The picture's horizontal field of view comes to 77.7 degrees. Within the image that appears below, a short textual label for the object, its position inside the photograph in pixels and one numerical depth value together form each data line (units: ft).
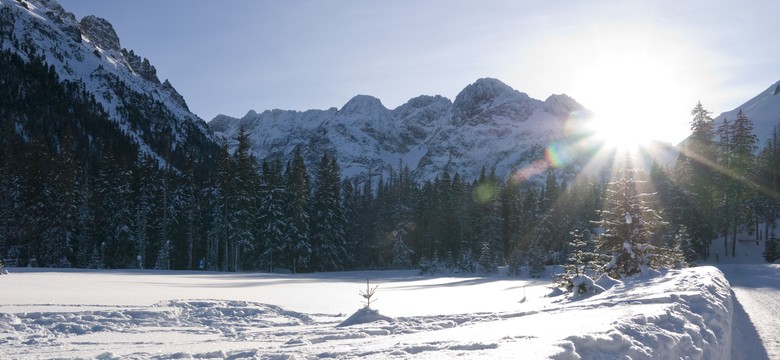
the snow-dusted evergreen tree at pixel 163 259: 140.36
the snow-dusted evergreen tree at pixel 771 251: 146.41
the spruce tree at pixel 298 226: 152.46
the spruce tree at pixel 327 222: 163.32
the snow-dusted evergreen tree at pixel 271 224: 148.87
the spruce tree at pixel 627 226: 65.16
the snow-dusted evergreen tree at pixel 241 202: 139.54
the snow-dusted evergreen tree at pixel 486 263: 154.81
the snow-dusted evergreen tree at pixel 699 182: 161.58
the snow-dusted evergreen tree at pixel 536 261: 141.08
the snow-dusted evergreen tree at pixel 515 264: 144.25
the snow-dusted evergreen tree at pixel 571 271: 59.77
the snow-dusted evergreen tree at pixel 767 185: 174.38
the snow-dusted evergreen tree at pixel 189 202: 161.99
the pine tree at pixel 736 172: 164.76
